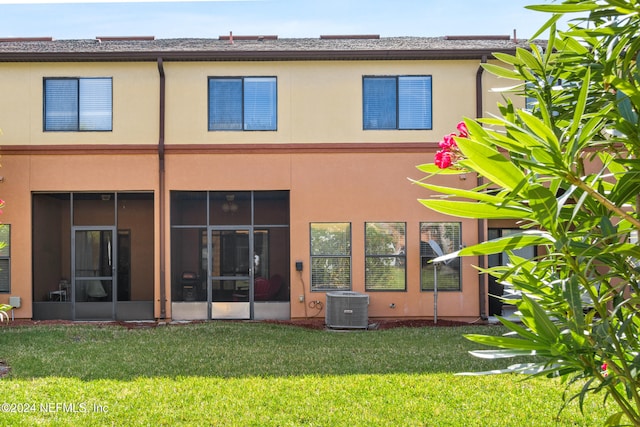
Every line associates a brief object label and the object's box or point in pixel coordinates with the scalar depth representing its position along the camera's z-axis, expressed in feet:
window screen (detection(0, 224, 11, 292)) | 49.88
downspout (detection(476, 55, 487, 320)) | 49.31
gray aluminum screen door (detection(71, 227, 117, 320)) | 51.72
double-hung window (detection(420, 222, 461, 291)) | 49.75
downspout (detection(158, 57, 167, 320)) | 49.75
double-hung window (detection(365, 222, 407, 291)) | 49.80
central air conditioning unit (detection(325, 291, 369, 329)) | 46.68
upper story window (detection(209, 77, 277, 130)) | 50.60
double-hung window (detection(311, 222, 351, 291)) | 49.96
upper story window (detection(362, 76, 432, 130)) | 50.44
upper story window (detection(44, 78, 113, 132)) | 50.52
